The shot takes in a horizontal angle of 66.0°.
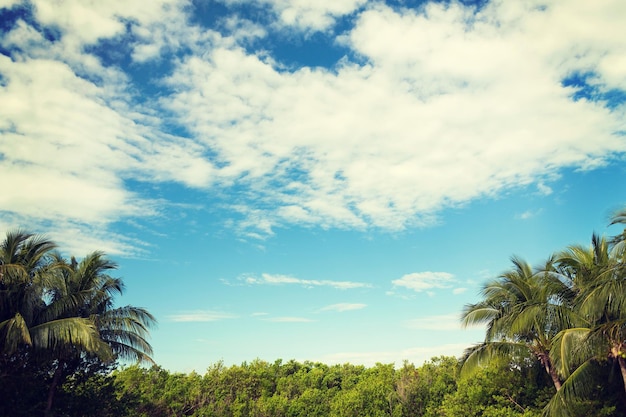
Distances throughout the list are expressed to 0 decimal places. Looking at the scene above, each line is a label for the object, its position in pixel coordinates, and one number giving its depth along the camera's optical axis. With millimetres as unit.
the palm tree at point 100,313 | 15562
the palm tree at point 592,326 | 10867
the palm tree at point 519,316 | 14867
